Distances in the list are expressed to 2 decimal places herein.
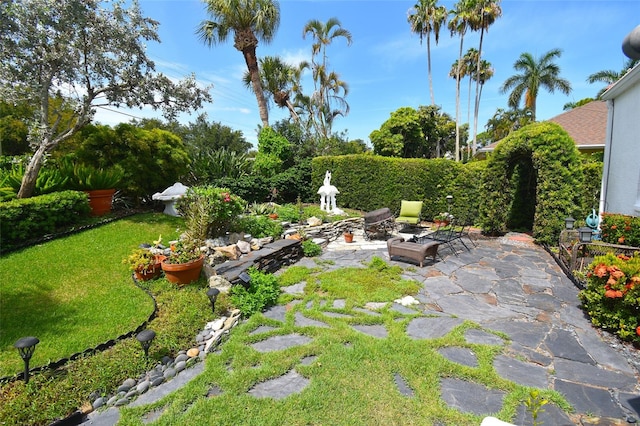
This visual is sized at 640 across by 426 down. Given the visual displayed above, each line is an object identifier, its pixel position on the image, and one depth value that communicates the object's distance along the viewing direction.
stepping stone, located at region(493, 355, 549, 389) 2.93
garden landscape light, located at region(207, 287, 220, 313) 3.99
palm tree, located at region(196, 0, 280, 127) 13.34
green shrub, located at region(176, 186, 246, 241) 6.18
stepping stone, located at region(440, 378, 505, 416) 2.59
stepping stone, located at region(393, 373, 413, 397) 2.78
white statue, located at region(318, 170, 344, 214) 10.59
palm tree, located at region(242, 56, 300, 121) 18.56
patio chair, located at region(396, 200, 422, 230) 9.65
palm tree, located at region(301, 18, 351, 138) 19.70
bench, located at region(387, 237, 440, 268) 6.52
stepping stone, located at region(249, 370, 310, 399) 2.79
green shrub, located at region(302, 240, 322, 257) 7.39
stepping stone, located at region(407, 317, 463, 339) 3.83
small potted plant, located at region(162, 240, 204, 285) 4.75
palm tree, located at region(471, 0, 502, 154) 18.59
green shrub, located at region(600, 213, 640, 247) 6.34
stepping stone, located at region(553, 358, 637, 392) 2.88
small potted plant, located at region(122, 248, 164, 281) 4.95
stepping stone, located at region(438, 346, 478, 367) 3.25
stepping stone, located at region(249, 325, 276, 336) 3.91
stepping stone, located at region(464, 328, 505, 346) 3.65
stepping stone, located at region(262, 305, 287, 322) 4.32
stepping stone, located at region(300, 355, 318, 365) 3.25
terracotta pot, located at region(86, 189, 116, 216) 7.96
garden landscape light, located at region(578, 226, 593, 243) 5.84
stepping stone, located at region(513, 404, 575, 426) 2.42
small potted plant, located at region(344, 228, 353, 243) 8.74
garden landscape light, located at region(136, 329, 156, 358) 2.96
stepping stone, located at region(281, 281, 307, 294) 5.25
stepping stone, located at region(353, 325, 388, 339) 3.84
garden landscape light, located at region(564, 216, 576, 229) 7.36
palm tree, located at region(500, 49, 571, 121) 22.97
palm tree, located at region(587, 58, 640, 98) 20.22
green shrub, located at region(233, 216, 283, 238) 7.28
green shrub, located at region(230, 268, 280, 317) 4.45
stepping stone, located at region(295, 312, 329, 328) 4.08
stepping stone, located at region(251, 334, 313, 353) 3.56
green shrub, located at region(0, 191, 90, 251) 5.69
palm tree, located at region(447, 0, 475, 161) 19.28
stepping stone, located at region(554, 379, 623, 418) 2.54
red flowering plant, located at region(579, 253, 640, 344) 3.59
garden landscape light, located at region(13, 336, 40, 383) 2.52
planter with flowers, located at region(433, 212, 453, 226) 10.08
